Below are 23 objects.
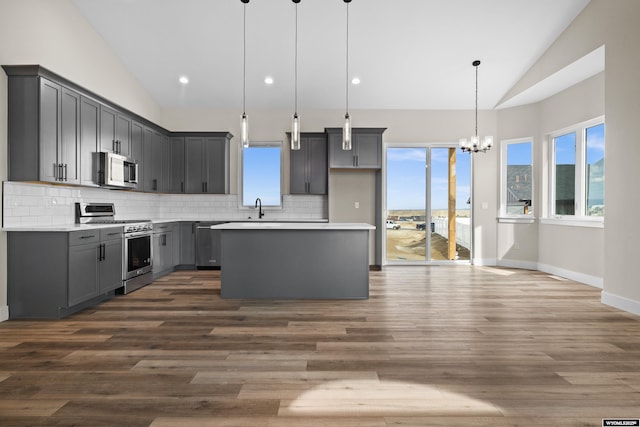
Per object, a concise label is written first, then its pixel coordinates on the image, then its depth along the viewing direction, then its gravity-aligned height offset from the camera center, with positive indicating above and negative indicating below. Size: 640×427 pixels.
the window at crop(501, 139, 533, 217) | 7.03 +0.61
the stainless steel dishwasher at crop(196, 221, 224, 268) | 6.80 -0.69
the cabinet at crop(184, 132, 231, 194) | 7.03 +0.85
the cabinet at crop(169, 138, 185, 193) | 7.02 +0.85
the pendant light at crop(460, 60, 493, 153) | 5.89 +1.05
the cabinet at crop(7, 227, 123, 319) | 3.79 -0.67
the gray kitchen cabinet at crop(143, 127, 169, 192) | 6.17 +0.85
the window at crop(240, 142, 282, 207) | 7.36 +0.68
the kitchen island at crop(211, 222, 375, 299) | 4.70 -0.69
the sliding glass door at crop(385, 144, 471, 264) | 7.43 +0.17
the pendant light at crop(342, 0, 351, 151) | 3.71 +0.74
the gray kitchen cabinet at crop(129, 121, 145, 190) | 5.73 +0.95
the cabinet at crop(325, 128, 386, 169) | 6.86 +1.08
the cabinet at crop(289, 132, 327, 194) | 7.02 +0.81
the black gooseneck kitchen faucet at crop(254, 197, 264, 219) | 7.26 +0.10
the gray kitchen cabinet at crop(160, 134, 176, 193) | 6.76 +0.78
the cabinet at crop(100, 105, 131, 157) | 4.93 +1.07
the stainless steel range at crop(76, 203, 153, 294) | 4.97 -0.46
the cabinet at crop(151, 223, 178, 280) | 5.93 -0.67
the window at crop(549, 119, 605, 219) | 5.62 +0.63
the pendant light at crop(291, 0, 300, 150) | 3.77 +0.76
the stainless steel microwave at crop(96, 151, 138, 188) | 4.83 +0.51
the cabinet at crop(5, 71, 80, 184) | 3.79 +0.83
